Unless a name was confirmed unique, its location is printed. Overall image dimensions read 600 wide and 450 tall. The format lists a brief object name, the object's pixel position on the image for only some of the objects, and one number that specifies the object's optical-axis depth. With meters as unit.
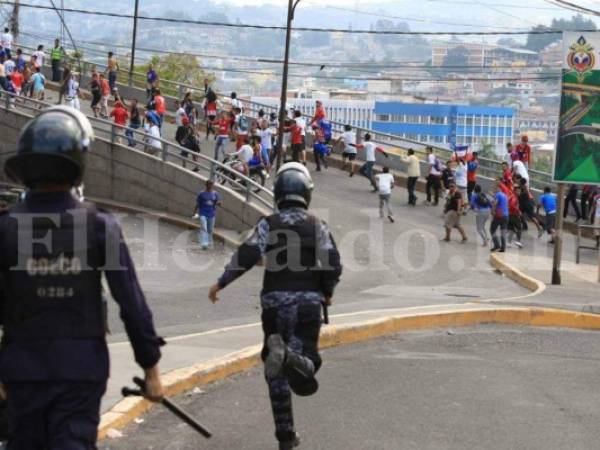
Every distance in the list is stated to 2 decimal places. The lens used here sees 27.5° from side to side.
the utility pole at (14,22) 48.19
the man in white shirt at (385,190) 29.41
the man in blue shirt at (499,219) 27.12
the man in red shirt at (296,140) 32.56
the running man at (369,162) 33.31
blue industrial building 172.85
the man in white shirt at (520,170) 32.09
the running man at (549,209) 30.75
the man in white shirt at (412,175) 32.19
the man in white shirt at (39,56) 37.97
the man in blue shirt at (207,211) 25.28
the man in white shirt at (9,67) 35.54
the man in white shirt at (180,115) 33.33
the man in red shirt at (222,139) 31.48
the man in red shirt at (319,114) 36.16
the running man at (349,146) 35.47
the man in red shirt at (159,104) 33.78
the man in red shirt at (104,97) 36.09
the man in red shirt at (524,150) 34.19
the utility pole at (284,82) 30.39
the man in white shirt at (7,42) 38.19
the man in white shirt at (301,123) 33.24
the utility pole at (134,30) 46.41
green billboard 20.84
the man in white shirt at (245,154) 29.55
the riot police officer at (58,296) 5.04
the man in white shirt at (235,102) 36.33
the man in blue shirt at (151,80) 38.62
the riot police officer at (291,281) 7.95
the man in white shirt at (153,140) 29.37
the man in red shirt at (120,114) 31.55
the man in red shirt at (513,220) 28.97
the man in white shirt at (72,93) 33.41
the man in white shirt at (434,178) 32.84
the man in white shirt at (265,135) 32.28
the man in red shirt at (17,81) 34.81
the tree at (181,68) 97.75
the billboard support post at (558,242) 21.54
